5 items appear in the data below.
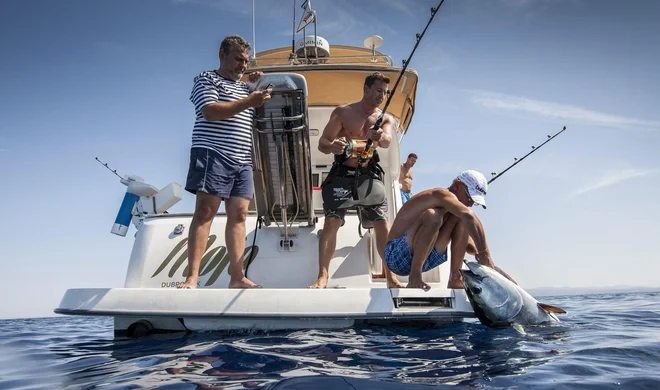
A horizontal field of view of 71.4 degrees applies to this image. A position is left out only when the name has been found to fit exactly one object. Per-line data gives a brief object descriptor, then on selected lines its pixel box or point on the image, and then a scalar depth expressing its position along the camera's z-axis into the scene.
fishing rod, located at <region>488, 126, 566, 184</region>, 5.84
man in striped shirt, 3.53
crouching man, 3.65
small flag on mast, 6.52
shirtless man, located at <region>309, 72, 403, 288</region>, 4.04
